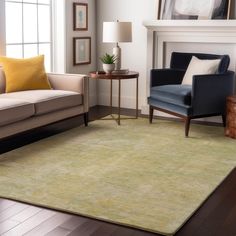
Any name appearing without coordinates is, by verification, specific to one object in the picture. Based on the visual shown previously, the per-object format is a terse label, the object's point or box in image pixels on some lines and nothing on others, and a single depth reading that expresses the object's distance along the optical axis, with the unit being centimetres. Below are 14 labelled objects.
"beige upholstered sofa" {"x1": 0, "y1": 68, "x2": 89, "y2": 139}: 413
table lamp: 540
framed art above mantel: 541
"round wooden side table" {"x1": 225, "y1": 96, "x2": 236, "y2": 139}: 476
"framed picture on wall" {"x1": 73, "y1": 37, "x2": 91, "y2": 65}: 605
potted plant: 545
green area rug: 293
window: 528
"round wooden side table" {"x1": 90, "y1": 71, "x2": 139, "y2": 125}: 532
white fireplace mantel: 536
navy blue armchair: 478
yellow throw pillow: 475
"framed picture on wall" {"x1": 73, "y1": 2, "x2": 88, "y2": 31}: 595
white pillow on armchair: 510
